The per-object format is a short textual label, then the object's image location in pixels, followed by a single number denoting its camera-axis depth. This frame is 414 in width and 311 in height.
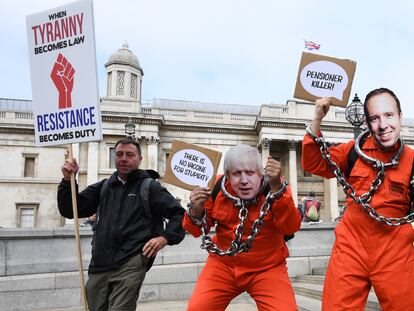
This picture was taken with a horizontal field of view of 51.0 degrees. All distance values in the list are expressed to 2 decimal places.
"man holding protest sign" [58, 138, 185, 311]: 3.59
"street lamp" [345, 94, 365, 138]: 10.27
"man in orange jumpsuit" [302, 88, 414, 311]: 2.61
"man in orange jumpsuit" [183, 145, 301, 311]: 2.85
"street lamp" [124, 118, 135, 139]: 15.36
